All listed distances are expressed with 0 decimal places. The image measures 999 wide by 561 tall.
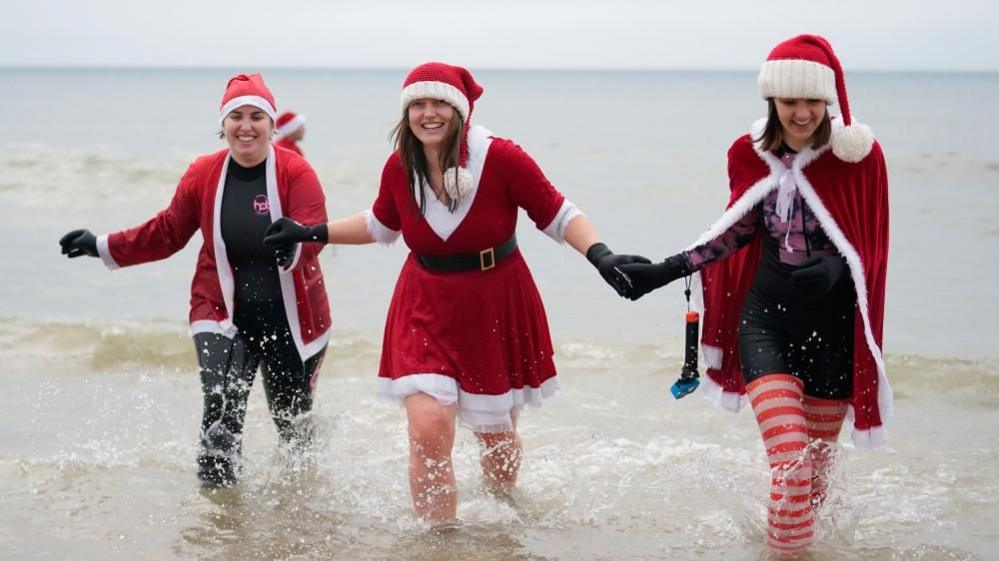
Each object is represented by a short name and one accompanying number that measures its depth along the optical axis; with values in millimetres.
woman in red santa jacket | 5668
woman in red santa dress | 4973
